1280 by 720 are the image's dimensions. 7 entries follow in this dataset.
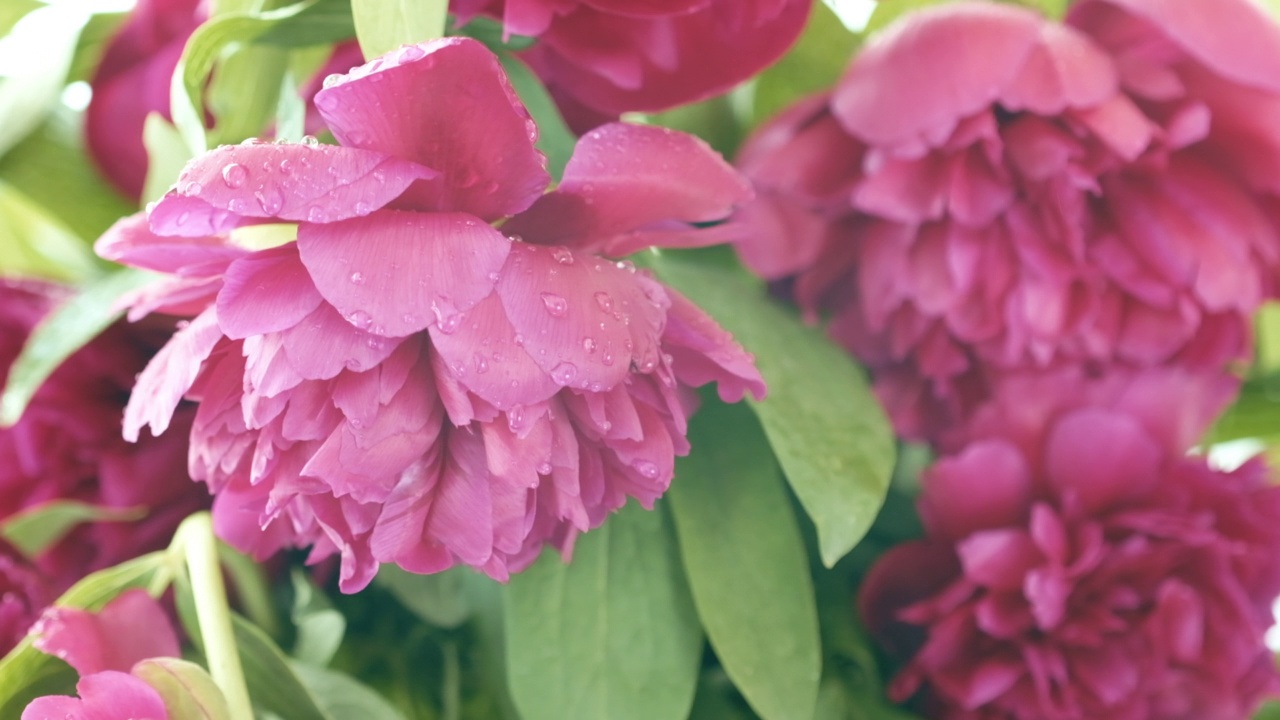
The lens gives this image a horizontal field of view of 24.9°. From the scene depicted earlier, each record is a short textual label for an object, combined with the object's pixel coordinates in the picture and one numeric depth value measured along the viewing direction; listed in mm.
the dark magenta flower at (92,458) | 671
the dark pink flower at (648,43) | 600
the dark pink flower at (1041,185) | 658
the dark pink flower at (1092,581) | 670
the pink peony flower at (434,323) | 548
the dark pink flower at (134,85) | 707
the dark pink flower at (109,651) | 569
